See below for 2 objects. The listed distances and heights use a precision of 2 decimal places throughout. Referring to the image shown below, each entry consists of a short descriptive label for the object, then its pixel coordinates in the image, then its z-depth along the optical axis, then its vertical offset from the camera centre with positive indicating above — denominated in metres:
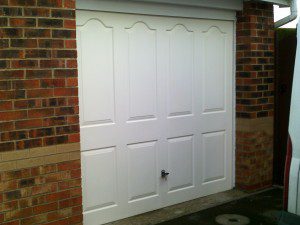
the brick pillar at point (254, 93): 4.27 -0.08
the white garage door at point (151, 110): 3.46 -0.26
